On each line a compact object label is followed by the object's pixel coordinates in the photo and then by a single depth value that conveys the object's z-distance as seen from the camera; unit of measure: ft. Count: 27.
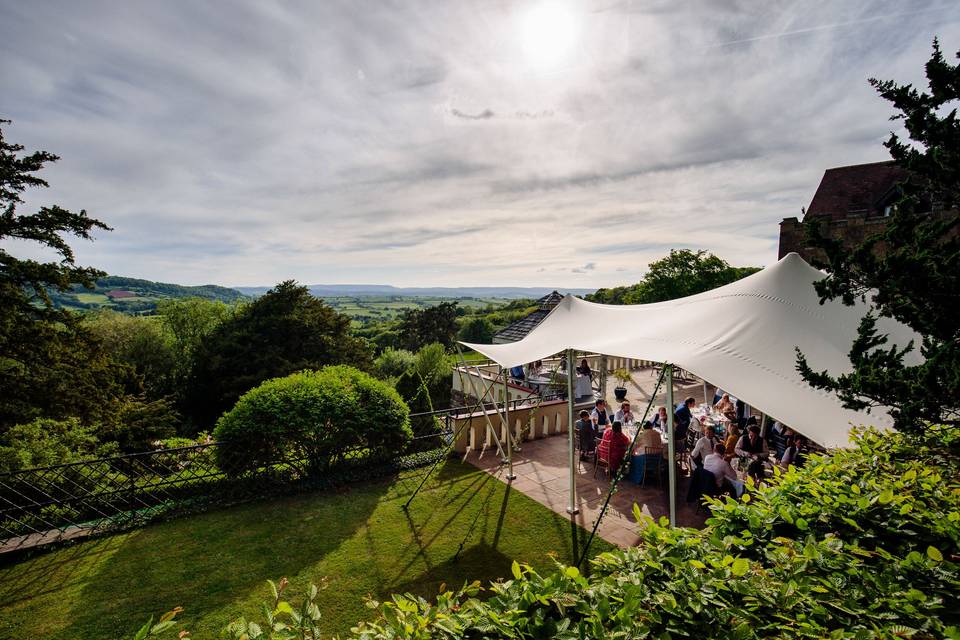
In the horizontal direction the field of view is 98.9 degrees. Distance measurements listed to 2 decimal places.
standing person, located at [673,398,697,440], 28.59
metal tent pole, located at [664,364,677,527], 17.31
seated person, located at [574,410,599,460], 28.71
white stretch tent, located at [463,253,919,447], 15.33
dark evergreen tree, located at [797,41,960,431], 8.85
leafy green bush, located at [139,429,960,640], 5.49
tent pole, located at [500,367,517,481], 26.48
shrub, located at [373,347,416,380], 98.02
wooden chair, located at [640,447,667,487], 24.47
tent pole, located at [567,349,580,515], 22.21
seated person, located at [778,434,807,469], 22.13
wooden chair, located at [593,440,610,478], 26.26
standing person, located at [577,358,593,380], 46.52
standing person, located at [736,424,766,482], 24.49
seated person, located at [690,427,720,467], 23.08
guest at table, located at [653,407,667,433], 29.01
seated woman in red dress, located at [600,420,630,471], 25.75
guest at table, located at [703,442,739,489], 21.30
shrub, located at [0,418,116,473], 22.21
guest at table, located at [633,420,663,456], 24.40
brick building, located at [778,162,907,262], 51.75
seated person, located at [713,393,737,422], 31.01
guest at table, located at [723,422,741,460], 25.95
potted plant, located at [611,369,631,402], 43.37
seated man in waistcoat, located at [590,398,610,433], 30.99
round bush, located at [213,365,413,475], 25.40
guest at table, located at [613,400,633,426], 30.40
